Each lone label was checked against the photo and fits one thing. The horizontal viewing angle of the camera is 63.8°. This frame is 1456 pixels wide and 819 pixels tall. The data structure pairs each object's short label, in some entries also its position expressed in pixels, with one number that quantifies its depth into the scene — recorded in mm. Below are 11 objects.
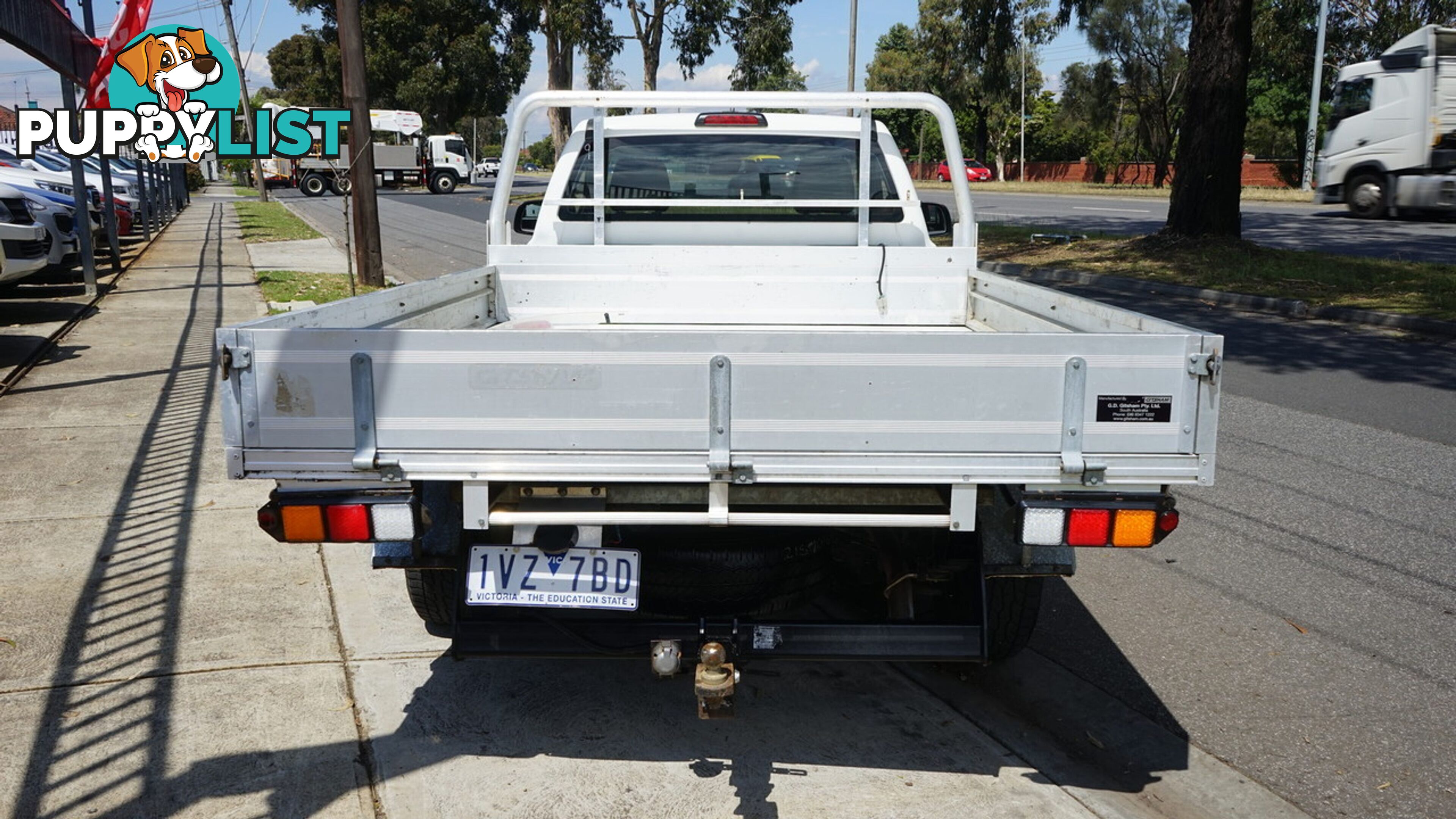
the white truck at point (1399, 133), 22312
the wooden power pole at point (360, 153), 12812
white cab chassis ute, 2898
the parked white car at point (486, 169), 74812
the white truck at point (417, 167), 51500
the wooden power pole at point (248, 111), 43969
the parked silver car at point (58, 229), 12969
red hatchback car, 59125
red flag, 14680
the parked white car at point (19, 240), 11672
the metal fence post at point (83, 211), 13250
